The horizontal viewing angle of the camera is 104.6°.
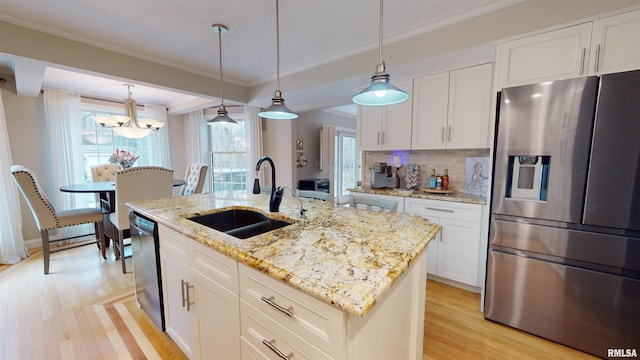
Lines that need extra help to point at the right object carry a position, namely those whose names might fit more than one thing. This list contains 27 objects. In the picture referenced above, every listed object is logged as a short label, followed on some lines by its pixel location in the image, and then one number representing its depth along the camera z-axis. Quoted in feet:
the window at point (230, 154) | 15.39
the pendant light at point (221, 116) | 7.86
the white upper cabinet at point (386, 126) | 9.23
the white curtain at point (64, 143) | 11.62
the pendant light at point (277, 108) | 6.07
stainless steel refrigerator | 4.86
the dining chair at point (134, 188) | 8.55
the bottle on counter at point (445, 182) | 9.17
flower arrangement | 11.85
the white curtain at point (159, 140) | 15.29
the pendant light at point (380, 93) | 4.18
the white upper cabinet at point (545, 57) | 5.39
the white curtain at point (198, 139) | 16.08
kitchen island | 2.53
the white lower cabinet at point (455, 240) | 7.52
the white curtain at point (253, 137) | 14.84
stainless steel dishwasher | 5.45
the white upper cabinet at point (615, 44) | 4.90
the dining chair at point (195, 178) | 11.95
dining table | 9.26
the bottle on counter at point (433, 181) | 9.31
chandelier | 10.82
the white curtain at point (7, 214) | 9.82
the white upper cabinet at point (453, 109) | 7.67
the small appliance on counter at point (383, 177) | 10.11
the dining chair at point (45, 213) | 8.12
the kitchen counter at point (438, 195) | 7.49
